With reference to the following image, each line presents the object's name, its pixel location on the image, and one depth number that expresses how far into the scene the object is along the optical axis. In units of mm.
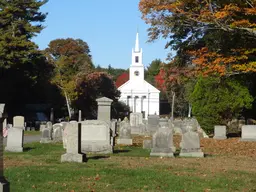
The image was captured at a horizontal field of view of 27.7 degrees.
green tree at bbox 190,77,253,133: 33281
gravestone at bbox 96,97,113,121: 26438
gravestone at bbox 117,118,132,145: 24750
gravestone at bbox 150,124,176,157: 16828
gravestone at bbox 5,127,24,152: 19328
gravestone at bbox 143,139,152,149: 20770
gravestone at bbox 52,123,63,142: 25734
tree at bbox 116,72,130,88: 121000
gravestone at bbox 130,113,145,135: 41112
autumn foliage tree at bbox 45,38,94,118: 60719
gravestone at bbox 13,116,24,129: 31572
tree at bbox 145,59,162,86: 126256
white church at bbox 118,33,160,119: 108062
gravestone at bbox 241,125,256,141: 29469
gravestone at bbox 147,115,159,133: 40756
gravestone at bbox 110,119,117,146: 27019
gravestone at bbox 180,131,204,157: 17031
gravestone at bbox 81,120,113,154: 18047
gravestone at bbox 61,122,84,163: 14547
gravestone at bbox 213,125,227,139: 32381
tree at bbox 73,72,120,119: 65000
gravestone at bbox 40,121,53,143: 25348
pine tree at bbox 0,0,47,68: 47469
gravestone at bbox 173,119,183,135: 38319
